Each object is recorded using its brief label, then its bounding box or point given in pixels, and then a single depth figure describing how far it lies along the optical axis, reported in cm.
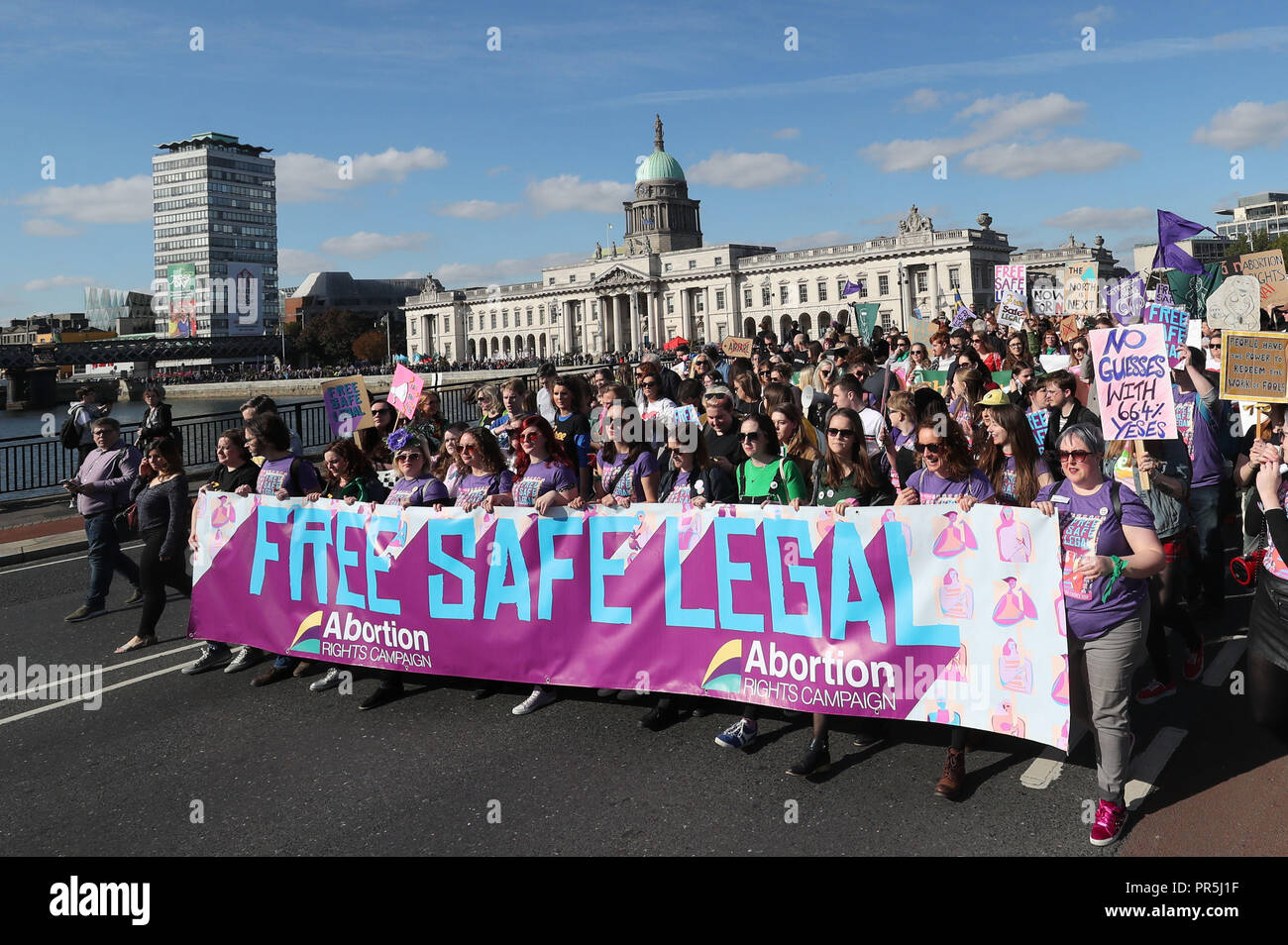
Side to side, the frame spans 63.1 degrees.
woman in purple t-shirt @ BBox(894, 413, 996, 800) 533
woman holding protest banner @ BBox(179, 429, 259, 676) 769
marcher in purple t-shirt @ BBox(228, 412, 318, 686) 753
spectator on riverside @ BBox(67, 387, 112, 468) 1564
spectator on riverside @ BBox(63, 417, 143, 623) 931
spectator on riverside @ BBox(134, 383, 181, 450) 1440
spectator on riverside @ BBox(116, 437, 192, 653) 809
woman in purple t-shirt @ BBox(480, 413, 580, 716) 648
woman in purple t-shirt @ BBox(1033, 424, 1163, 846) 453
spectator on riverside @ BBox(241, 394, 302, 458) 932
